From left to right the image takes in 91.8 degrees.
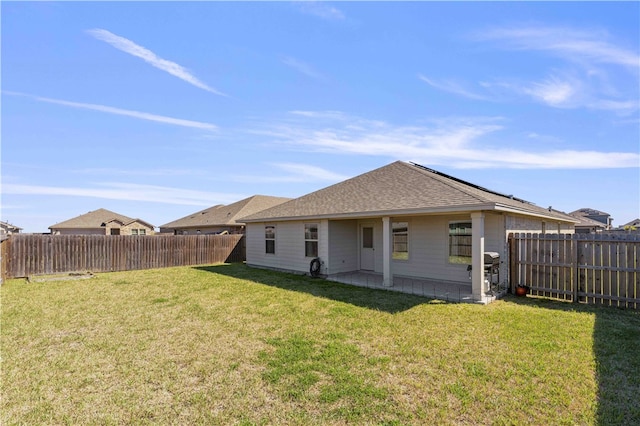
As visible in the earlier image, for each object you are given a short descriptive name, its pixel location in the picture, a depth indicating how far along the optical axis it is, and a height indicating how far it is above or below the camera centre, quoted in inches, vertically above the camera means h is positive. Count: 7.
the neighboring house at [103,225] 1413.6 -46.2
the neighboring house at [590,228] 918.3 -51.7
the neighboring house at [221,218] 972.1 -10.2
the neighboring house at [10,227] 1540.2 -56.8
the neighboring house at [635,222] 1808.3 -61.4
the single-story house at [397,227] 355.9 -20.3
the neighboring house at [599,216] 1627.7 -21.6
